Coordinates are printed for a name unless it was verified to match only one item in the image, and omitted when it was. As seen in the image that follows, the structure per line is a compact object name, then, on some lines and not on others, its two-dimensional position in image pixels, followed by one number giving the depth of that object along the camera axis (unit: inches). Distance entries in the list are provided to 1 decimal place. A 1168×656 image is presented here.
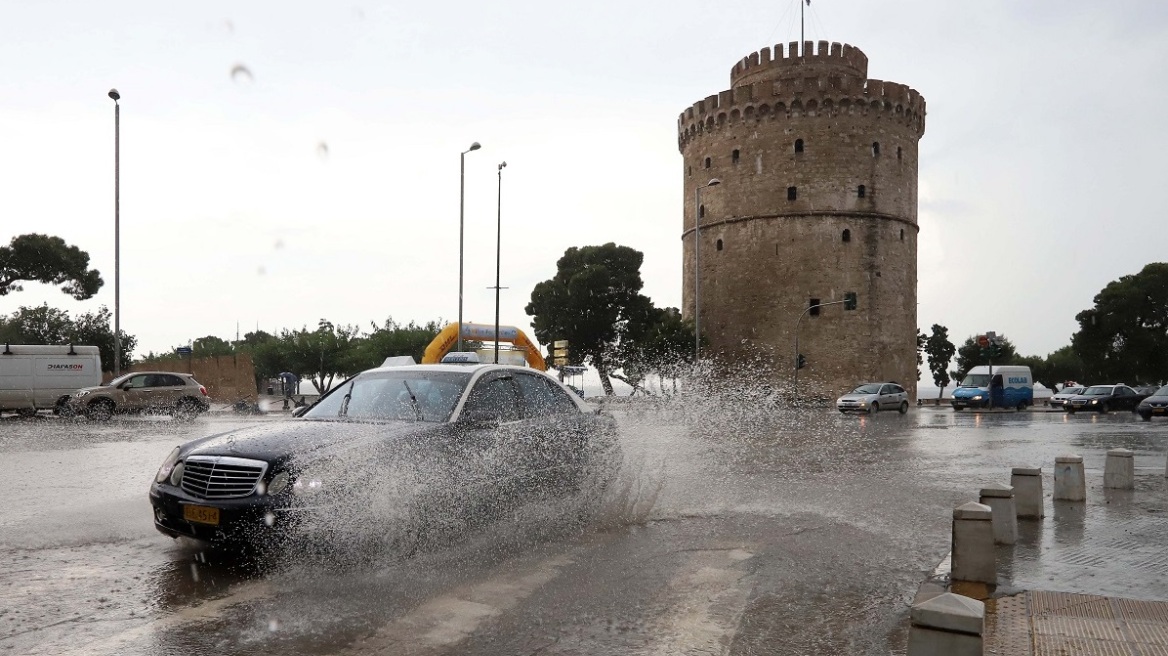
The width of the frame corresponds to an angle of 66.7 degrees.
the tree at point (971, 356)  3914.9
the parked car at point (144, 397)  987.3
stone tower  2010.3
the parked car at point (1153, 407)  1257.4
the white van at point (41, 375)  1082.1
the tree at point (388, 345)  3075.8
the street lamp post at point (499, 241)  1489.9
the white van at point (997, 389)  1604.3
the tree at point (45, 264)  1705.2
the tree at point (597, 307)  2571.4
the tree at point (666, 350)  2007.9
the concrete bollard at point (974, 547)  220.8
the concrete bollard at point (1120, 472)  414.0
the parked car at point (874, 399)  1435.8
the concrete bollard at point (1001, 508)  273.7
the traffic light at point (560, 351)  1656.0
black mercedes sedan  223.0
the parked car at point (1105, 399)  1553.9
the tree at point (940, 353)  3533.5
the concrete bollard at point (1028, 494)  325.4
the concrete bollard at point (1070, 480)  375.2
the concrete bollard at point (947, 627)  124.3
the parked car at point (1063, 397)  1603.3
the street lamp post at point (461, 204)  1441.9
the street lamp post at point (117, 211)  1277.1
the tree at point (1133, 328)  2819.9
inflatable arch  1417.3
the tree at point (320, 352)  3164.4
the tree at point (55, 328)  2380.7
